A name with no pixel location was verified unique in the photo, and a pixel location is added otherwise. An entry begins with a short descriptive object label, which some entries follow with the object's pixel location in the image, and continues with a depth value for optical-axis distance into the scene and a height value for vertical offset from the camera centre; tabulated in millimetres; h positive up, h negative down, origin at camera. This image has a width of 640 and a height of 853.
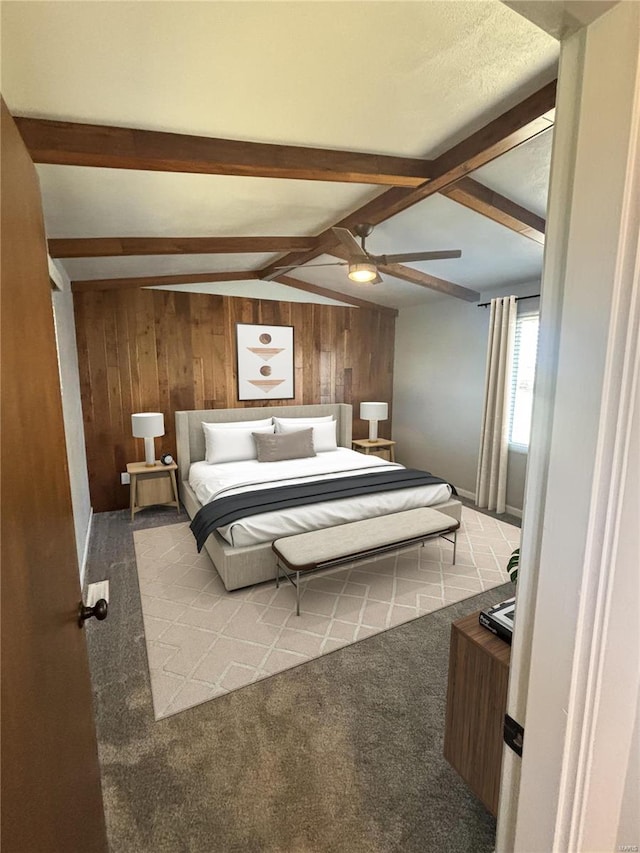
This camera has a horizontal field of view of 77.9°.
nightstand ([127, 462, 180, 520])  4012 -1147
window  4035 -26
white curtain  4035 -352
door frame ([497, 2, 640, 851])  576 -165
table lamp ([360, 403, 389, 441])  5188 -473
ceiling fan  2543 +809
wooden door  604 -385
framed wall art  4730 +162
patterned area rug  2051 -1500
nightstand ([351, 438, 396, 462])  5320 -969
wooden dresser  1241 -1094
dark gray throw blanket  2832 -934
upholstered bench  2461 -1107
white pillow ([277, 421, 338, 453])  4656 -726
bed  2730 -1003
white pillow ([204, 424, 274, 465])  4184 -750
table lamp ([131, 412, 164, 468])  3867 -492
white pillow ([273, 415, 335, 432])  4570 -541
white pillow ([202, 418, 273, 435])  4346 -552
